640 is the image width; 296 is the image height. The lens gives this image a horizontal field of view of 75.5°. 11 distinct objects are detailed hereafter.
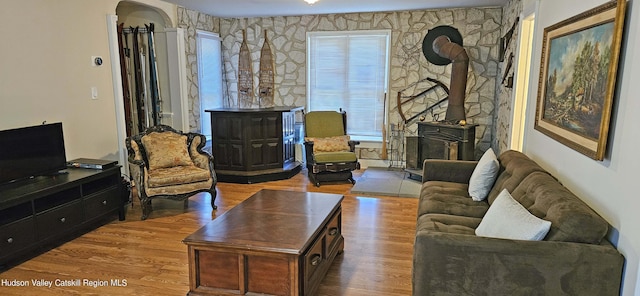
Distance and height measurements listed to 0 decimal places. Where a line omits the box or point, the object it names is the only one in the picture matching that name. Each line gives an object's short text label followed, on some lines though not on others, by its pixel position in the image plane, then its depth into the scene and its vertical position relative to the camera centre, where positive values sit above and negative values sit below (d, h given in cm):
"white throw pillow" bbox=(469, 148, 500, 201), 311 -68
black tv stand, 289 -95
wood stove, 493 -68
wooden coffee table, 226 -94
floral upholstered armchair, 393 -80
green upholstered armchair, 516 -77
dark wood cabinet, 529 -74
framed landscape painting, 200 +7
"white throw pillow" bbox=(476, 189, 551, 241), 192 -65
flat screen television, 317 -54
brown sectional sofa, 179 -76
